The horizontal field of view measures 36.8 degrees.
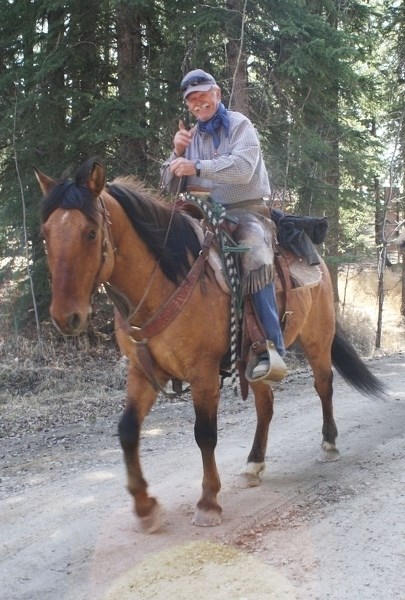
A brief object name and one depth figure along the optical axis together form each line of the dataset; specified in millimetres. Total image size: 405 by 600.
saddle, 5117
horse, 3920
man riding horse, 4281
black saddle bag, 5328
